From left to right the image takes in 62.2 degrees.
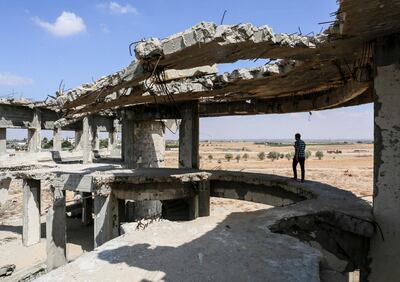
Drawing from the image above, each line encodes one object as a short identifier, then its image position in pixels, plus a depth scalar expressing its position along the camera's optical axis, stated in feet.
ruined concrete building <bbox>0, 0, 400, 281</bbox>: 22.07
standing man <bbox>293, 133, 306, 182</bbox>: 38.86
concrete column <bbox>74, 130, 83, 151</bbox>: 116.63
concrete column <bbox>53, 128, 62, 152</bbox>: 99.93
